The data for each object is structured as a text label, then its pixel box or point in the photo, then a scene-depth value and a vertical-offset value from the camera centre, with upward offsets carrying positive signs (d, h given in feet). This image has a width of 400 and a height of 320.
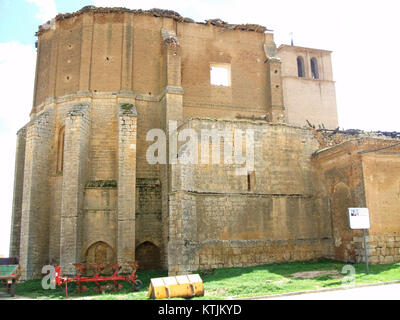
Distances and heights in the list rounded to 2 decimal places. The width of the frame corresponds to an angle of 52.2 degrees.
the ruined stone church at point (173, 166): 49.60 +9.95
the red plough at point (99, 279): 43.06 -4.24
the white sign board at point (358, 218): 40.83 +1.49
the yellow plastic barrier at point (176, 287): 32.17 -3.91
